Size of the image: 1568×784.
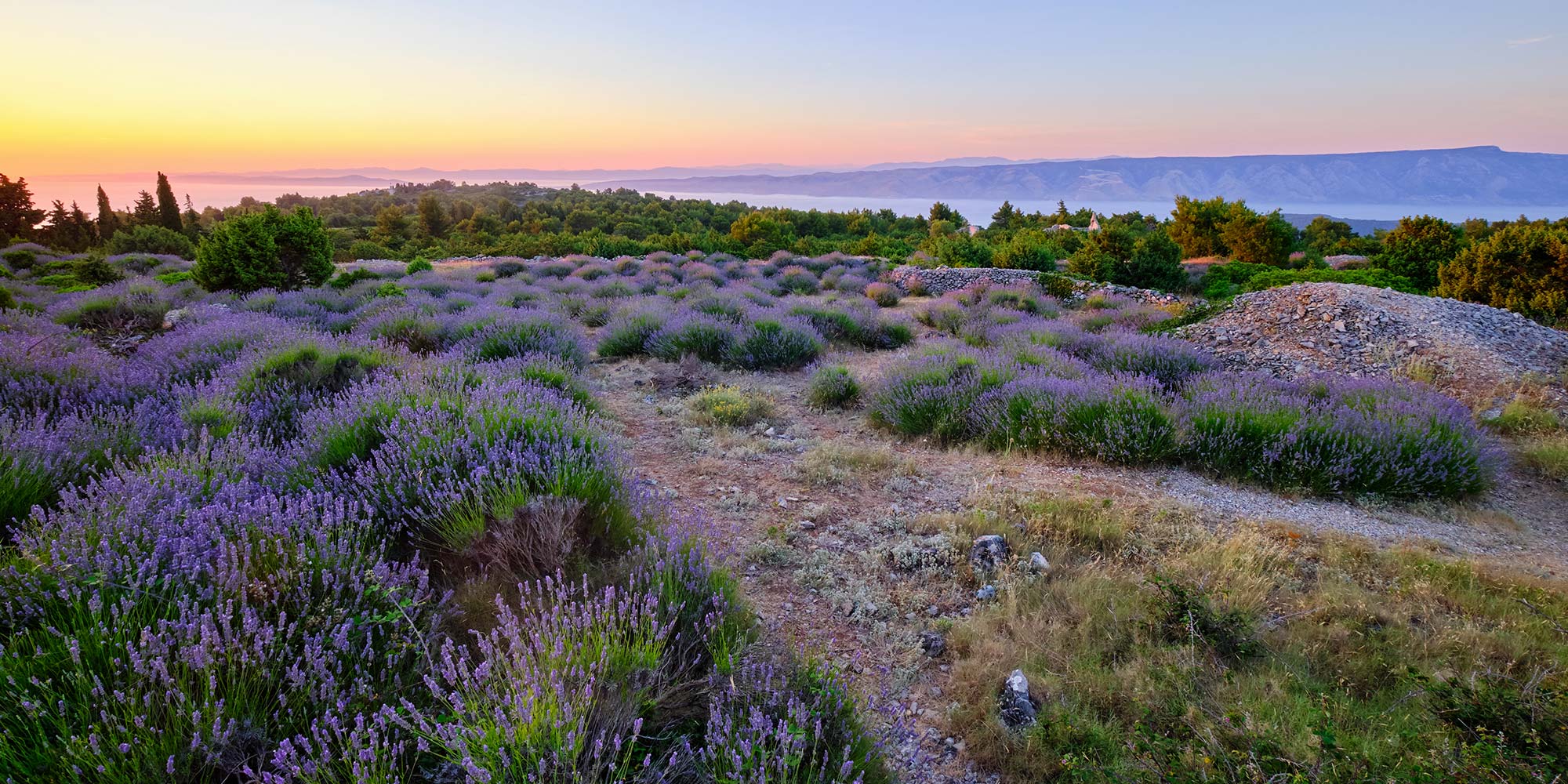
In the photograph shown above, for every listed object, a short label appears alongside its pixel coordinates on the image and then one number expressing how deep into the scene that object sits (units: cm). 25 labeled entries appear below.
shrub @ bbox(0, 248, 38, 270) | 1803
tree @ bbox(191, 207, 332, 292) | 1140
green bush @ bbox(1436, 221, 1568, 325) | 1032
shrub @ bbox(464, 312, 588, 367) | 762
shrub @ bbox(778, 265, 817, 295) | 1650
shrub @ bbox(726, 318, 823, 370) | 890
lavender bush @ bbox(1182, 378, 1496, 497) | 479
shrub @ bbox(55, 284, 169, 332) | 909
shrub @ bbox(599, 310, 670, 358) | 955
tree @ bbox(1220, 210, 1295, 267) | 2175
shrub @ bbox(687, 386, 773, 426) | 639
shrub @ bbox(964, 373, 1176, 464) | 534
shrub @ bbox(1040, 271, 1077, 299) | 1506
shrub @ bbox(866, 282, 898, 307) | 1533
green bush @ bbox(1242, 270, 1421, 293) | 1397
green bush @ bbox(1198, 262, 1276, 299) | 1571
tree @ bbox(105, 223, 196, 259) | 2391
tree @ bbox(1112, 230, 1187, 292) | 1700
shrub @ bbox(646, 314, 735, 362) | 901
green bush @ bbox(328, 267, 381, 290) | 1233
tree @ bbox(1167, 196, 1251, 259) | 2444
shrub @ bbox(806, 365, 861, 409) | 727
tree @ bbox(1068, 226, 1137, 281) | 1736
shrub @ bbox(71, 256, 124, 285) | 1336
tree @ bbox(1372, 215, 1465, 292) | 1564
